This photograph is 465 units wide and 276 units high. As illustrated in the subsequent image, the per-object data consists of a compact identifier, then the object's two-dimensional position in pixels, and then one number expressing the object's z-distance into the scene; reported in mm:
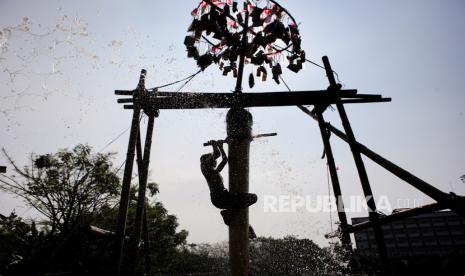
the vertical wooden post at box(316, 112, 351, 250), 5016
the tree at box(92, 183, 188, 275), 21062
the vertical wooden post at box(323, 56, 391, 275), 3841
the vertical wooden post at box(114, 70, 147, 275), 3963
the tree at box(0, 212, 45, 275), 12992
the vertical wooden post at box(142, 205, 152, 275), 5492
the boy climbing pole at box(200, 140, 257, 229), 4844
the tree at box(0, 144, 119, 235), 19656
